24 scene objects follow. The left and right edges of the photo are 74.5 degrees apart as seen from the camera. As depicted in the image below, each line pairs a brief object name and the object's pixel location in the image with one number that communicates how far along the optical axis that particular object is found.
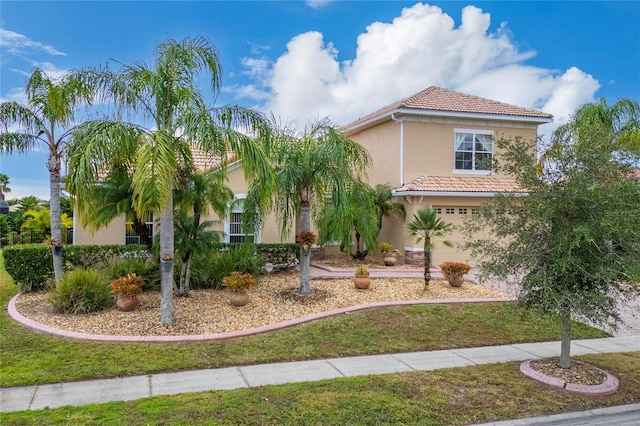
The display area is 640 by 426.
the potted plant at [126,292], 9.98
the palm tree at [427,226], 12.35
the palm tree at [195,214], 11.06
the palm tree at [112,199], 10.98
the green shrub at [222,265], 12.60
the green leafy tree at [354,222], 12.15
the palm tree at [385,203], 17.80
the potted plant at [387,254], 17.17
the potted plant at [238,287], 10.65
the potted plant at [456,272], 13.37
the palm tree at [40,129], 10.95
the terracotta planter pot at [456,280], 13.38
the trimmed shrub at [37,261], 11.98
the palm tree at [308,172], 11.21
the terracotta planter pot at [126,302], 10.04
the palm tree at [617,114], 18.05
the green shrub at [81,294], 9.91
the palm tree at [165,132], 7.91
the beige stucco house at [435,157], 17.20
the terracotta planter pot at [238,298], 10.74
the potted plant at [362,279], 12.62
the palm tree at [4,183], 41.08
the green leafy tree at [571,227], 6.24
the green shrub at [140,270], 12.00
